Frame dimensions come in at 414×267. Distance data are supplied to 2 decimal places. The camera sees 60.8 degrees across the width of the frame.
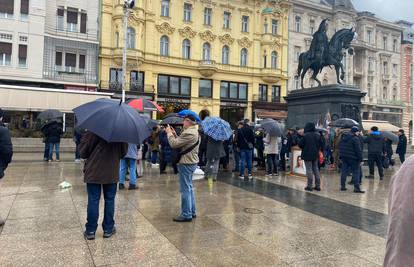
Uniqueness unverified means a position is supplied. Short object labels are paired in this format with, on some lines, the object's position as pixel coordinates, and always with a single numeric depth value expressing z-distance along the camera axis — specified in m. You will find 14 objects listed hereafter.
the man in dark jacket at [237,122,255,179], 11.00
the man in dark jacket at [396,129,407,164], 16.77
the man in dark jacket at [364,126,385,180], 11.77
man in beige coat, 5.84
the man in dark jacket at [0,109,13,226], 5.25
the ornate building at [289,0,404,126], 44.47
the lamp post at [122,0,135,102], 20.38
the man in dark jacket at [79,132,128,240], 4.83
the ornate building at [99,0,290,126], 33.53
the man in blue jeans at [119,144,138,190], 8.37
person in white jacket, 11.62
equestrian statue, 17.05
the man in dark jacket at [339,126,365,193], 9.36
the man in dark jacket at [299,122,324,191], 9.24
